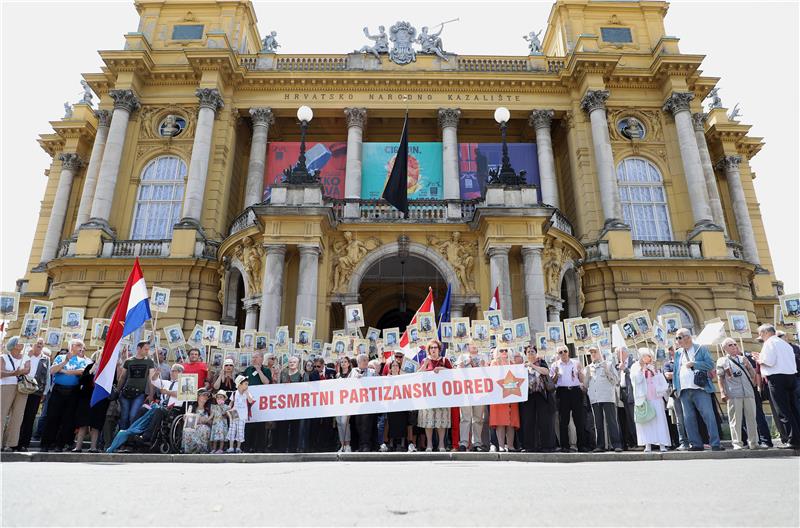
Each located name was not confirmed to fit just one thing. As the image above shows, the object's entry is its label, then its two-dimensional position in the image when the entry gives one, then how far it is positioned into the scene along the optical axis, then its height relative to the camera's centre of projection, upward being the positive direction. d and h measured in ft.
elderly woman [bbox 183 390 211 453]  30.42 +0.25
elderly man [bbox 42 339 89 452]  31.58 +2.01
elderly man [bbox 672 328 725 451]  28.58 +2.73
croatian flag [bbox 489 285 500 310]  49.88 +12.64
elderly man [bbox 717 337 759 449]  29.25 +2.73
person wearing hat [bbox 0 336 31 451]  29.48 +2.36
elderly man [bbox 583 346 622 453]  31.83 +2.41
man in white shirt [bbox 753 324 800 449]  27.43 +2.98
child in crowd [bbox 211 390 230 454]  31.14 +0.79
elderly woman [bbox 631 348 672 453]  30.42 +1.98
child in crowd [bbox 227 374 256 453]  31.35 +1.45
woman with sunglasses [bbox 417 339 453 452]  31.71 +1.19
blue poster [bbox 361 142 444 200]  85.05 +43.03
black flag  52.95 +24.96
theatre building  78.59 +47.44
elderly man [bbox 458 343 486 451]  32.14 +0.58
